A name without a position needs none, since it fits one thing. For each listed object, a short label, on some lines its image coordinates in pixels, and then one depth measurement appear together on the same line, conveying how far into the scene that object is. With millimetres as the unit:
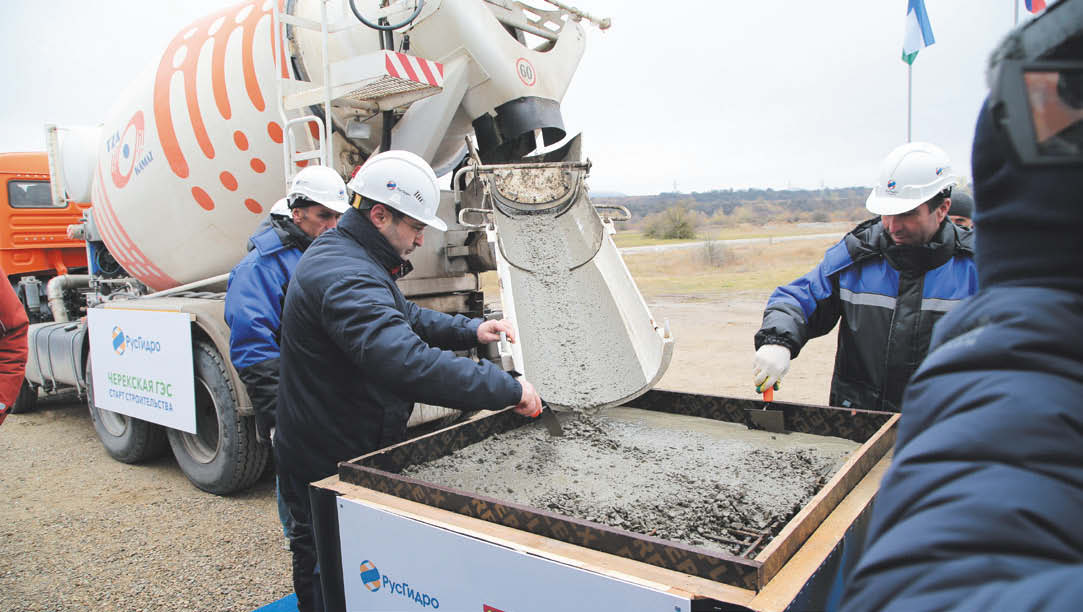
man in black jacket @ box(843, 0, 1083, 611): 558
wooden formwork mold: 1319
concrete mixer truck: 3709
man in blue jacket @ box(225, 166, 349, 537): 3082
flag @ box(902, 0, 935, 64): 8688
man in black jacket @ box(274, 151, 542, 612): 2059
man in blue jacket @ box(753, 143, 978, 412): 2482
